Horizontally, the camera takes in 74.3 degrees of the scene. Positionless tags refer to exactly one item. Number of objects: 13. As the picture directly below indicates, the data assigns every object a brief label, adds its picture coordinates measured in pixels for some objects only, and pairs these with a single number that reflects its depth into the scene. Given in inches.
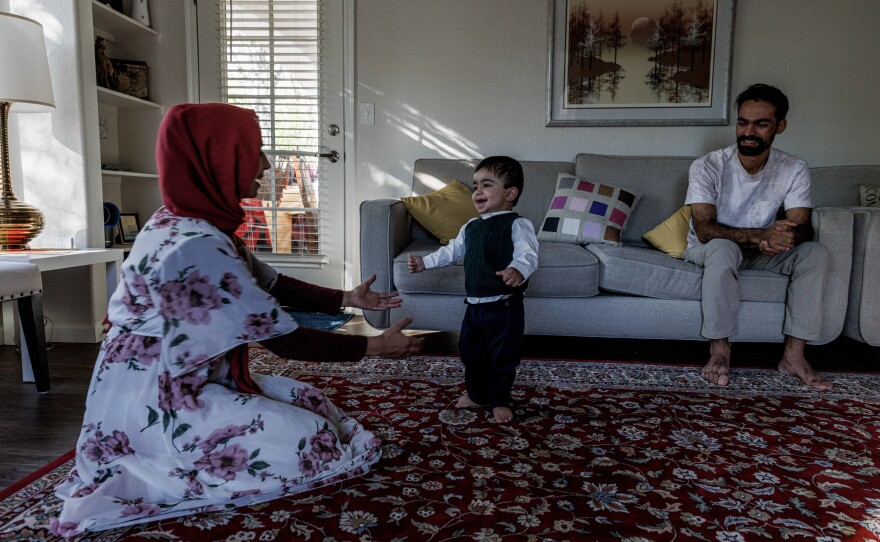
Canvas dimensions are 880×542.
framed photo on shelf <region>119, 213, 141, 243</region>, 130.0
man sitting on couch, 88.9
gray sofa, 90.9
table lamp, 88.0
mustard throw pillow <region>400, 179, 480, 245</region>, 110.4
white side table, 82.8
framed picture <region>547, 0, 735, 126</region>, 125.4
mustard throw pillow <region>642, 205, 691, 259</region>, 104.7
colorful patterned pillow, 108.8
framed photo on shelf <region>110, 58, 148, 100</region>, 129.0
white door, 137.6
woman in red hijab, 44.9
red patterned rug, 46.6
